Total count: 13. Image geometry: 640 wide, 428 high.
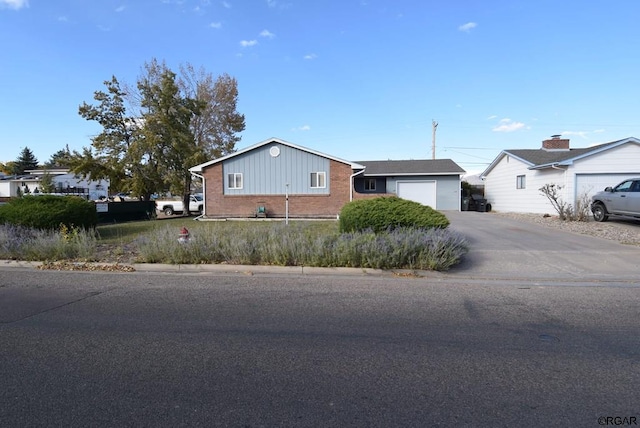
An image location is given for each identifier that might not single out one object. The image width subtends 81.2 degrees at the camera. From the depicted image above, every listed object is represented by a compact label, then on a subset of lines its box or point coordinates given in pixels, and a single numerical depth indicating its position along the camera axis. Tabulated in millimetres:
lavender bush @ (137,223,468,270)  7734
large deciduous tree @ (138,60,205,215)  25344
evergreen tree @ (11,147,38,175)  80688
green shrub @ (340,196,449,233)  9172
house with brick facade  21062
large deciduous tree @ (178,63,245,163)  36875
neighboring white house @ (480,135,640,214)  17500
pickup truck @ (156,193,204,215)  28078
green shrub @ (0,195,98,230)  11148
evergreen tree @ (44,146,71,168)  24812
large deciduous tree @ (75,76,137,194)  25016
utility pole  37750
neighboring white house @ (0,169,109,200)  54750
